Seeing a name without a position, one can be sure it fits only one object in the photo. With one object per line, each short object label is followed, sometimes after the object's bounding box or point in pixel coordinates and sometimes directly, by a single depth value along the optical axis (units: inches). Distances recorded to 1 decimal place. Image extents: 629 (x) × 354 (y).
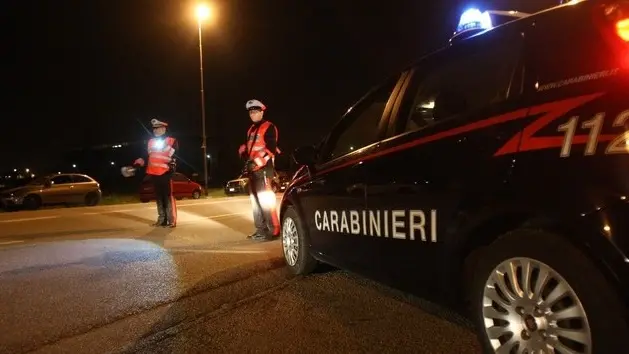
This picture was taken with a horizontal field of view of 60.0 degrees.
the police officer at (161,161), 357.1
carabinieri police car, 84.2
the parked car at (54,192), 733.3
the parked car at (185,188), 1029.8
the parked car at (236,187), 1133.7
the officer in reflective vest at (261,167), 294.0
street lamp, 951.6
